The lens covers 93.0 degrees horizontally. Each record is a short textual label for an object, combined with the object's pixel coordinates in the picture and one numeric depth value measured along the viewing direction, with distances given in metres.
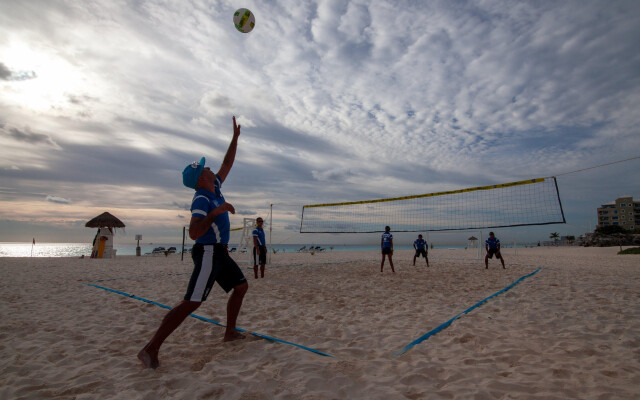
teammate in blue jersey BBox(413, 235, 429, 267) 11.24
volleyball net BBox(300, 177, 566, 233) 8.64
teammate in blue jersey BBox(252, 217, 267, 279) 7.89
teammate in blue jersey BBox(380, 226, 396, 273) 9.23
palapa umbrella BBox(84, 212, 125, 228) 17.77
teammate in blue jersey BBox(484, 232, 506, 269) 9.91
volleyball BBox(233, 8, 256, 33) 5.21
